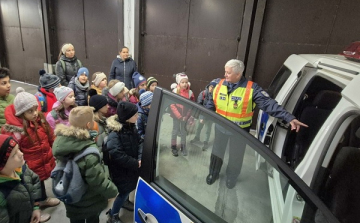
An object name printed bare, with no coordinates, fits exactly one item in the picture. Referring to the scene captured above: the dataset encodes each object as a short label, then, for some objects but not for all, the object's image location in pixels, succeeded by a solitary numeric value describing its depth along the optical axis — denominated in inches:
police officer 86.0
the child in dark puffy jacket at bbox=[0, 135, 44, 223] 52.9
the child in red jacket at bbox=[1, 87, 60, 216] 80.8
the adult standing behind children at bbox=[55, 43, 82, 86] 158.3
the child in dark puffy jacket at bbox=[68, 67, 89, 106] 133.8
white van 52.7
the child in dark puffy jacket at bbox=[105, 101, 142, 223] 75.4
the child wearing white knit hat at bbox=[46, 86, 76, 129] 98.4
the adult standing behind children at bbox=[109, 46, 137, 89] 175.7
